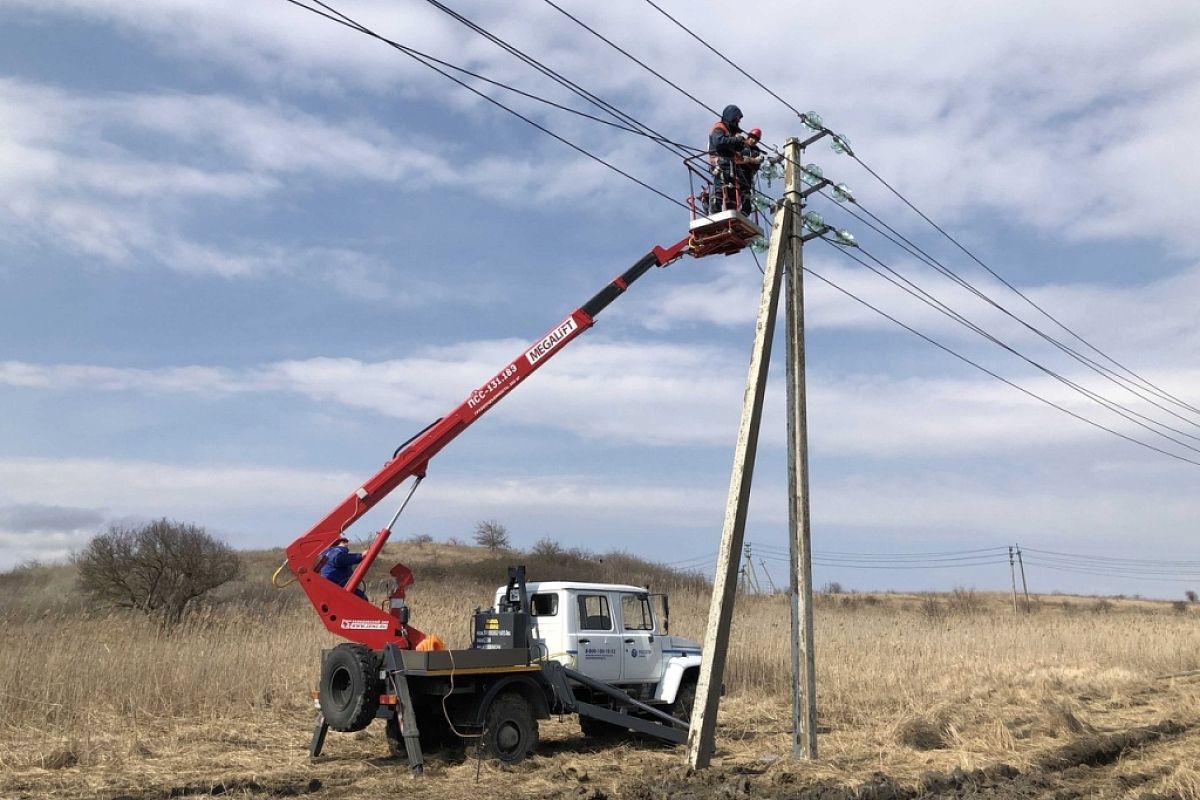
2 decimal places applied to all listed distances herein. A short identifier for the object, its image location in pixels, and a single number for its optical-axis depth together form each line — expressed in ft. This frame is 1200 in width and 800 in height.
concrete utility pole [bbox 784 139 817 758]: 39.01
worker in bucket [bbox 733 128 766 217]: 42.42
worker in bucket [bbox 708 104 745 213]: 42.19
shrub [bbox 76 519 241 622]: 102.99
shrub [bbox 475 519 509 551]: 198.39
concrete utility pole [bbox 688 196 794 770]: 36.63
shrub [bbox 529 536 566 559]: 161.40
